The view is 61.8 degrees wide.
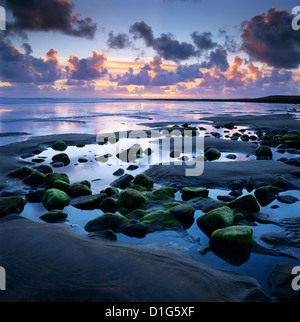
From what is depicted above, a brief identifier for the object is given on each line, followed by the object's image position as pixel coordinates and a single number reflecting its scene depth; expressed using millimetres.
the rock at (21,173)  4793
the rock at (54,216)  3238
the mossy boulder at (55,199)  3574
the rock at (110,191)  3962
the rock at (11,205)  3267
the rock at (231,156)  6505
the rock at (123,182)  4449
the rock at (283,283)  1924
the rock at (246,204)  3359
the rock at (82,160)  6229
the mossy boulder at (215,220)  2862
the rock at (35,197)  3779
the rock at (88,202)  3586
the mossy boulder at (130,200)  3543
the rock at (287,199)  3751
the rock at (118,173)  5125
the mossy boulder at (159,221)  3022
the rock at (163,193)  3826
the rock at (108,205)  3512
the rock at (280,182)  4301
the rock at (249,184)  4332
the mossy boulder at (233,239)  2529
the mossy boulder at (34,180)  4465
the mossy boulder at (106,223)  2957
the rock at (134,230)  2875
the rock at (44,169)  5078
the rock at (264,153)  6555
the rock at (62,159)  5966
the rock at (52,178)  4262
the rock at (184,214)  3158
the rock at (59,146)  7758
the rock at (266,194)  3850
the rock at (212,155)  6387
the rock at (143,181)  4363
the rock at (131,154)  6392
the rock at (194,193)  3887
